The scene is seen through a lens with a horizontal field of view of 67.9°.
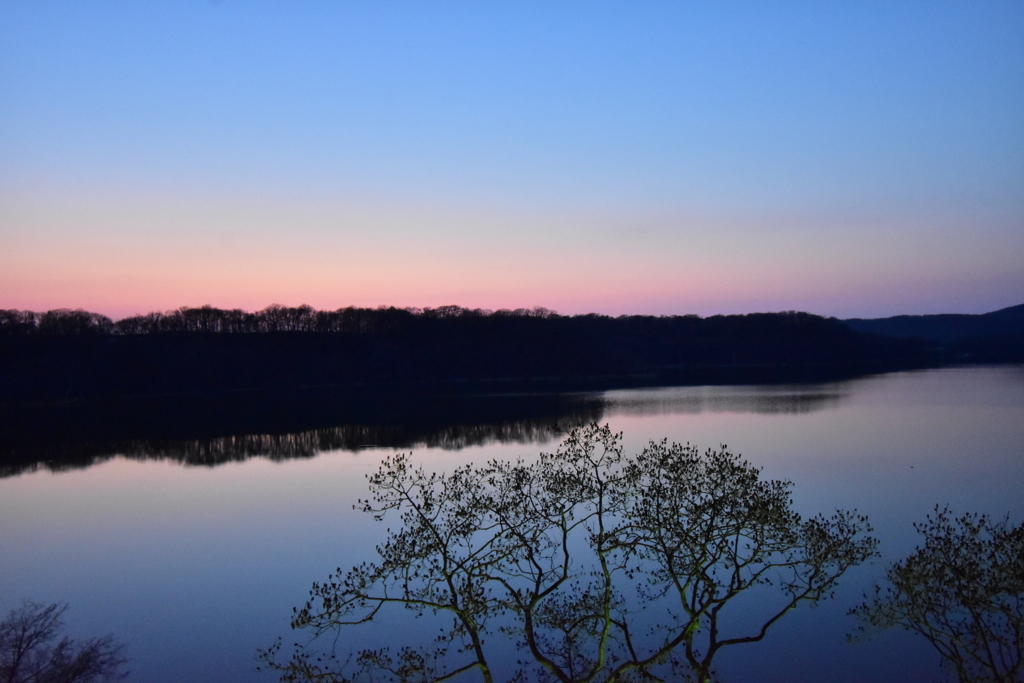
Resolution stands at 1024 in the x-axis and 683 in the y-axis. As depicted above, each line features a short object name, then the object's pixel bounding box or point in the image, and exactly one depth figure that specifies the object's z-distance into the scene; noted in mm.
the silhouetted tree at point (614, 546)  9531
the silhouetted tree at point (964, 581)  9156
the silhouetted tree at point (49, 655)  12594
